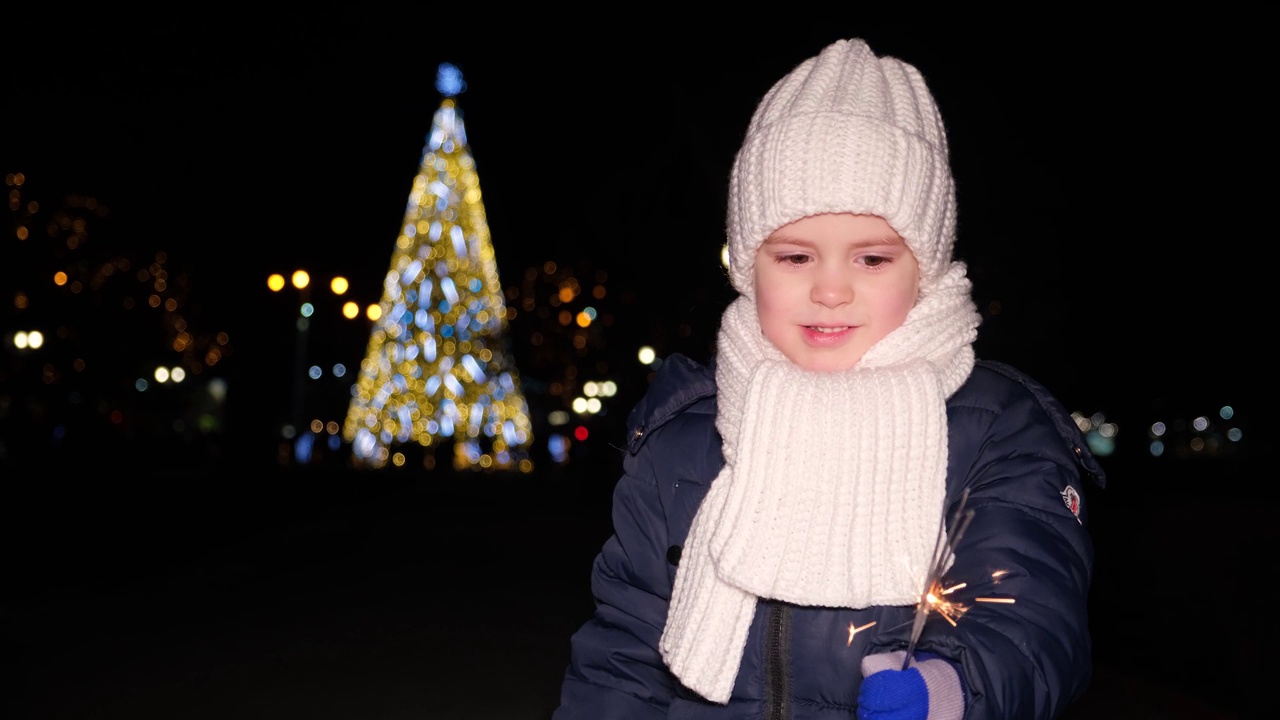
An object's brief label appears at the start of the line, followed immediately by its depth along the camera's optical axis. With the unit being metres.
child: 2.37
